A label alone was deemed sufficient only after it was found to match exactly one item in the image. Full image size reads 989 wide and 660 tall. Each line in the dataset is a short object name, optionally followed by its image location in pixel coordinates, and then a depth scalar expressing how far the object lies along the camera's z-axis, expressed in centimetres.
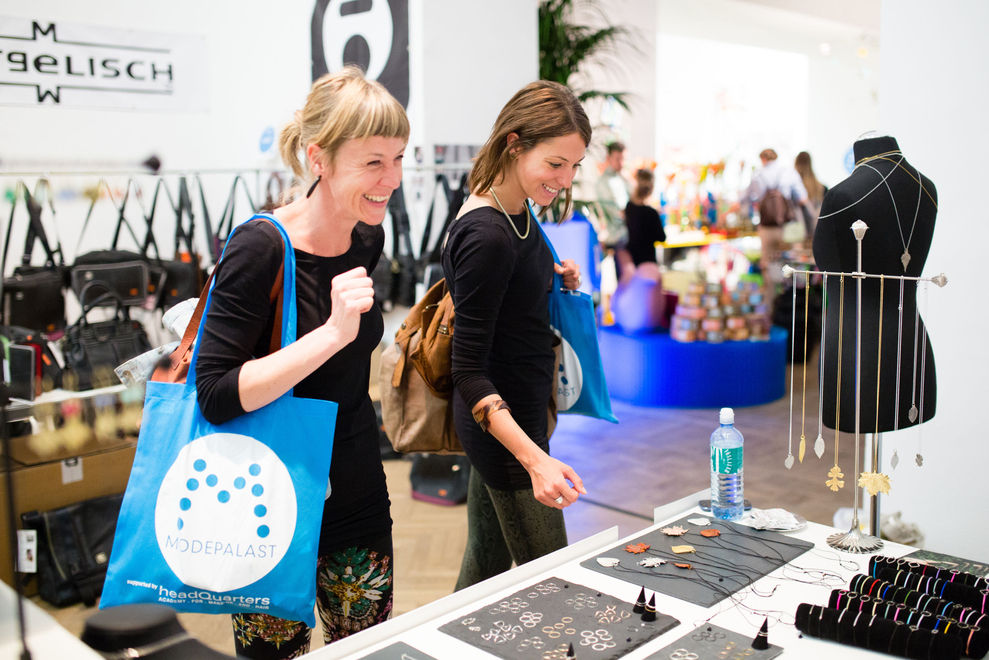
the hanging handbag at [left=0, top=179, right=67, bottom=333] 400
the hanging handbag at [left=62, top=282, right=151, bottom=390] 384
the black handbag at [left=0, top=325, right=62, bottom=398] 367
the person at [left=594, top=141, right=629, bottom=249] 716
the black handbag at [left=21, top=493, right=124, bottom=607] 338
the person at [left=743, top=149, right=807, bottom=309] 788
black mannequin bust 221
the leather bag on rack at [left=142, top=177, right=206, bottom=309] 468
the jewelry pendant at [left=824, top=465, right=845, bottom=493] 191
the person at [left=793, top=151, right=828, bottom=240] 806
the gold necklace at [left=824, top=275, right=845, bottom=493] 192
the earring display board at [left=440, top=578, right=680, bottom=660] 138
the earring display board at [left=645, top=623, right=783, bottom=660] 136
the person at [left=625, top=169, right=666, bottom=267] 704
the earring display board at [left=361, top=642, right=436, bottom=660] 138
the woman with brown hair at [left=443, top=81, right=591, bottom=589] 176
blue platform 621
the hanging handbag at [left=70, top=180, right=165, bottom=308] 420
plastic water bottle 201
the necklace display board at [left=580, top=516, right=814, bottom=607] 163
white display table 140
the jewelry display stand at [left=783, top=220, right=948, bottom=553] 181
